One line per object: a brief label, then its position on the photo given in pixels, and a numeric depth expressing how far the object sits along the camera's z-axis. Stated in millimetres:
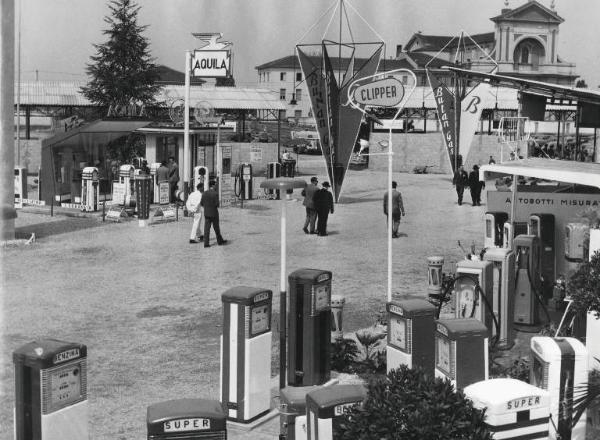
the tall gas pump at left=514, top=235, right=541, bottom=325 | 12258
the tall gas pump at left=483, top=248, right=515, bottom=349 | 11445
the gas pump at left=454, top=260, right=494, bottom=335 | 11070
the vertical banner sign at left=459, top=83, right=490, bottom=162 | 24906
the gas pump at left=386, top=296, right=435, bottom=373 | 8586
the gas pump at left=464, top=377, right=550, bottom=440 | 5641
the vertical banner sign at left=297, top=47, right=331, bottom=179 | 20109
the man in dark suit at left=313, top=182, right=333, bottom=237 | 21500
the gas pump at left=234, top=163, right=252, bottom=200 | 28564
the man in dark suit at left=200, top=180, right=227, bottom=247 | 19328
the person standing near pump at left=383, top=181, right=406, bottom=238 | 21198
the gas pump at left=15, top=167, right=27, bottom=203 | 26484
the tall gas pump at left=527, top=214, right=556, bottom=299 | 14156
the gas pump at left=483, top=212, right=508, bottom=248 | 14984
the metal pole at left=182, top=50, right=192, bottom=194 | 25859
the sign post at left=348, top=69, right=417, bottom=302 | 11586
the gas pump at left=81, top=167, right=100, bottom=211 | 25266
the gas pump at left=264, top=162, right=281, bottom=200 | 32859
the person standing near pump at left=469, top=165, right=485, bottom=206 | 29233
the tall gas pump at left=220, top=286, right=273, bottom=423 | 8633
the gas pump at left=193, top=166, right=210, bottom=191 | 26000
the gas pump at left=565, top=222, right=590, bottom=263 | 12523
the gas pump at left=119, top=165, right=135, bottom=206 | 25938
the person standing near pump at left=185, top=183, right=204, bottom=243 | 20062
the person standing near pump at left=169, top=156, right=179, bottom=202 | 28053
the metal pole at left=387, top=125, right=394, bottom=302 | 10969
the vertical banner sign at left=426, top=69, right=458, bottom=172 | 24562
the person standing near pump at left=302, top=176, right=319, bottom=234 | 21641
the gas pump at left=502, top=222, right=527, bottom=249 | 14008
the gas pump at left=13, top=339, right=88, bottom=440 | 6297
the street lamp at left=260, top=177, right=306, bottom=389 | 9461
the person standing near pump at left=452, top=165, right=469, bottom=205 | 28984
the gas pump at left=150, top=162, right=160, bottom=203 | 27781
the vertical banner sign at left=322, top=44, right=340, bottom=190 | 20141
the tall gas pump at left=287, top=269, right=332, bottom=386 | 9492
